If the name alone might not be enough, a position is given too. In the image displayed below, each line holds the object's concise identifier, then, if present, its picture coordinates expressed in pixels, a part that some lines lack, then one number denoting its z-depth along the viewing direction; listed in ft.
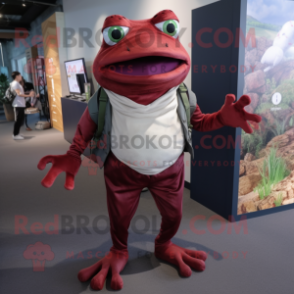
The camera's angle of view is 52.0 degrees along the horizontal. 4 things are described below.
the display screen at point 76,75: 15.28
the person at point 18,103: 17.72
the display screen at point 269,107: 6.53
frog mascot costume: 4.21
